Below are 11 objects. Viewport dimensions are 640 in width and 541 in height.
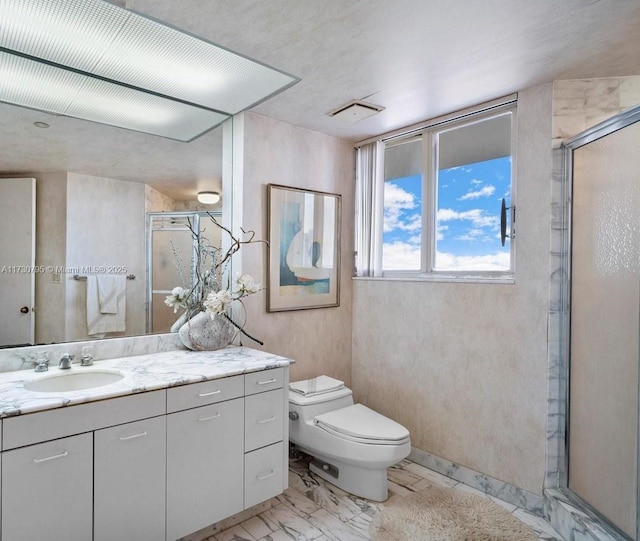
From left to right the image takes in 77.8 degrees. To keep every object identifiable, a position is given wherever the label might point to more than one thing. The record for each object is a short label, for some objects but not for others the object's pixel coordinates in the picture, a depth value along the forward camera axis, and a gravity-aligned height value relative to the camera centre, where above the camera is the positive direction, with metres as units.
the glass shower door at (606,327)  1.69 -0.26
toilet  2.14 -0.96
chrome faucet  1.83 -0.46
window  2.38 +0.45
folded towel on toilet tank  2.54 -0.78
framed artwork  2.64 +0.13
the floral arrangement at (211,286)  2.24 -0.12
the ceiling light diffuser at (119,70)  1.53 +0.93
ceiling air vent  2.39 +0.98
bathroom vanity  1.38 -0.74
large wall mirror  1.83 +0.24
